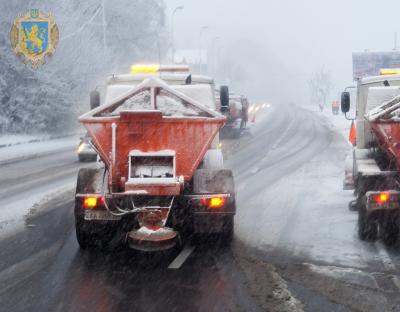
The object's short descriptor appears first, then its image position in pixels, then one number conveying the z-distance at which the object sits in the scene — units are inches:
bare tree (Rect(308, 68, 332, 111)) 3951.8
